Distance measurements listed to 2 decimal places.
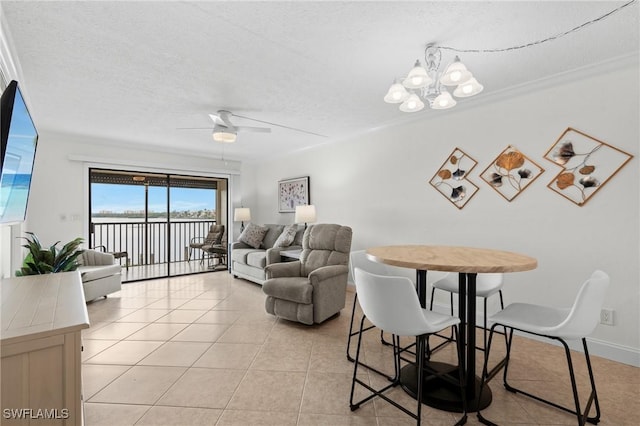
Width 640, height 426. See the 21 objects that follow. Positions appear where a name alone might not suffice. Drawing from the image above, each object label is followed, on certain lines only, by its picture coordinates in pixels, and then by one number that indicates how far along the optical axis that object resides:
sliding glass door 5.79
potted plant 2.17
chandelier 1.69
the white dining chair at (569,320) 1.41
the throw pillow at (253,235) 5.29
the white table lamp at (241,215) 5.82
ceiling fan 3.16
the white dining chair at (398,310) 1.44
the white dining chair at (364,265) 2.35
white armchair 3.63
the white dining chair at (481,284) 2.15
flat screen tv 1.31
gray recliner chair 2.90
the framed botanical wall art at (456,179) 3.05
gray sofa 4.42
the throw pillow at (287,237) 4.71
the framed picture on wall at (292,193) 5.10
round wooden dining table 1.51
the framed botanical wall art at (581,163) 2.26
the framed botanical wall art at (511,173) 2.64
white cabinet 0.94
